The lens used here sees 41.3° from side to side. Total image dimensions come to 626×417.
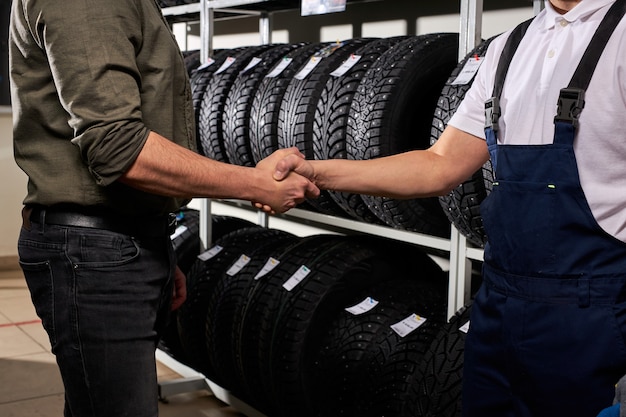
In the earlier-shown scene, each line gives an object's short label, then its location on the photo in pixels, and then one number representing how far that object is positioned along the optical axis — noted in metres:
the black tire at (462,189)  2.58
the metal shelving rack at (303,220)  2.75
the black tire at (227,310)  3.51
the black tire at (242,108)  3.61
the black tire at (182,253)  4.16
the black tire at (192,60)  4.28
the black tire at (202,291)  3.77
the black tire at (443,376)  2.60
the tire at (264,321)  3.26
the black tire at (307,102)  3.25
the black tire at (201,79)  3.94
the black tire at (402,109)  2.92
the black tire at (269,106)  3.44
